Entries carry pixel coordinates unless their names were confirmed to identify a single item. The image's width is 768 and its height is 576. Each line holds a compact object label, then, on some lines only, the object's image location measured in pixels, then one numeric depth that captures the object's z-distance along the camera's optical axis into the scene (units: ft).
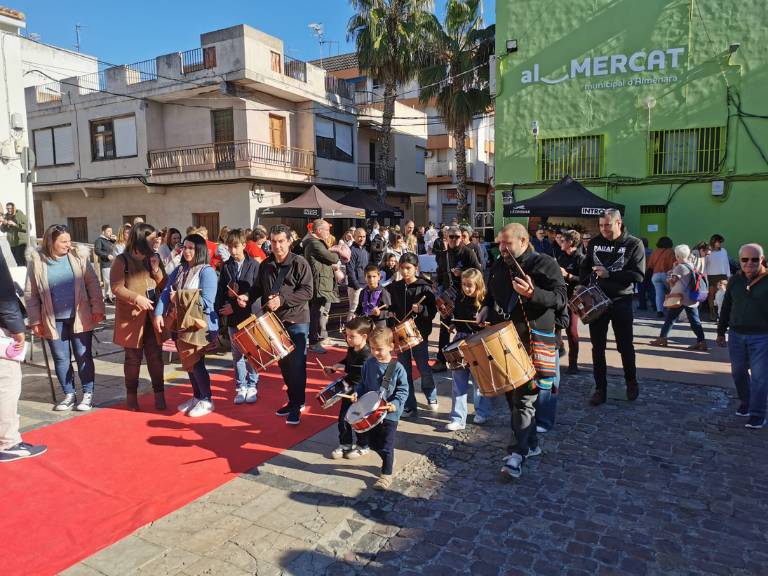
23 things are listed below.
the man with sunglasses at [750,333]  16.39
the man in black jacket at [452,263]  22.18
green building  47.91
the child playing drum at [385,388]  13.30
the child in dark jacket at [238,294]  19.45
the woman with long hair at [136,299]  17.69
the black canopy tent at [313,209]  54.90
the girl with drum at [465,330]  16.34
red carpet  11.24
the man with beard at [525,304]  13.37
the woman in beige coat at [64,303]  17.66
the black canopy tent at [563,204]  44.24
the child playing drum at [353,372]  14.95
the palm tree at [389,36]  69.31
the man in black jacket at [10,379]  14.15
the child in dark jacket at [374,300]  18.38
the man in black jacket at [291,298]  16.76
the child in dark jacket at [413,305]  17.85
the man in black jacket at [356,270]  32.24
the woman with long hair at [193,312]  17.46
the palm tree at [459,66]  67.92
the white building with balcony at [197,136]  64.18
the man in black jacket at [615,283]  18.20
